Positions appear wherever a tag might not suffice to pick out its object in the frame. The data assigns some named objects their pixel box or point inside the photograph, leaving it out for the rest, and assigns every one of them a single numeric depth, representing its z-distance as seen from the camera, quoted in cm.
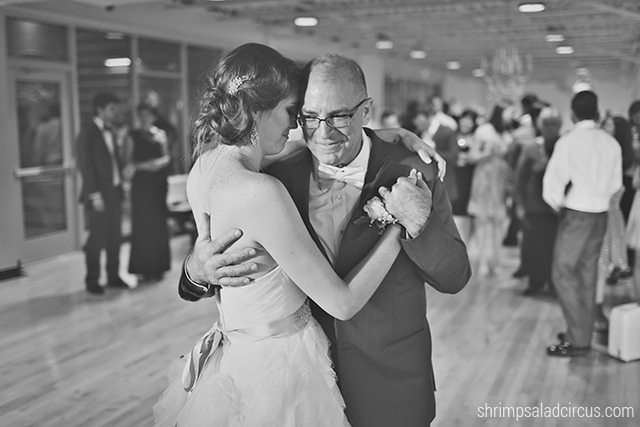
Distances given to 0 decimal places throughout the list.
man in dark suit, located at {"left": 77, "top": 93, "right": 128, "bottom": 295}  614
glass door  746
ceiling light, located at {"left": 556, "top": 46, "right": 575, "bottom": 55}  1430
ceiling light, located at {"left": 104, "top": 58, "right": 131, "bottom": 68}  864
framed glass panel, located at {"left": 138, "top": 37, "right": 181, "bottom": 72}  912
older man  167
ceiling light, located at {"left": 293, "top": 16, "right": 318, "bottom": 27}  855
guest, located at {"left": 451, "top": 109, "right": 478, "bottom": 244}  750
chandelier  1156
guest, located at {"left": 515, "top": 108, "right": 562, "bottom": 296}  584
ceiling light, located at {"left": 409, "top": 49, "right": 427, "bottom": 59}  1501
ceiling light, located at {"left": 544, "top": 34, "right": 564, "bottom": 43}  1143
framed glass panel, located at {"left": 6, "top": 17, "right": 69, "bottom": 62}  725
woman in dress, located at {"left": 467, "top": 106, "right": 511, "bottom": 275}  689
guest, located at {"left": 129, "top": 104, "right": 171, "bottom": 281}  655
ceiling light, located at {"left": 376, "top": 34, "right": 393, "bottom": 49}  1149
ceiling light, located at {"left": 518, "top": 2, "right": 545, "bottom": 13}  684
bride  159
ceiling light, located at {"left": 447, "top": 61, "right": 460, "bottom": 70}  1912
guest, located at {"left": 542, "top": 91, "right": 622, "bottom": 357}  441
